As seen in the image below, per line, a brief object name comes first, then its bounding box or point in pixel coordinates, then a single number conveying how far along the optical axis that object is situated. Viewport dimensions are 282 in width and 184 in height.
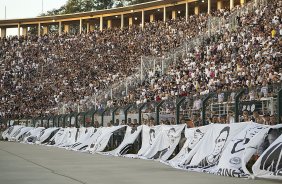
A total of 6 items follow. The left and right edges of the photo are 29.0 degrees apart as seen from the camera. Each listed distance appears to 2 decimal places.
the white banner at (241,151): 10.74
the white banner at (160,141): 16.02
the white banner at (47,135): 30.31
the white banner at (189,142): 13.60
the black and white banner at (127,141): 18.81
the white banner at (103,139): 20.83
